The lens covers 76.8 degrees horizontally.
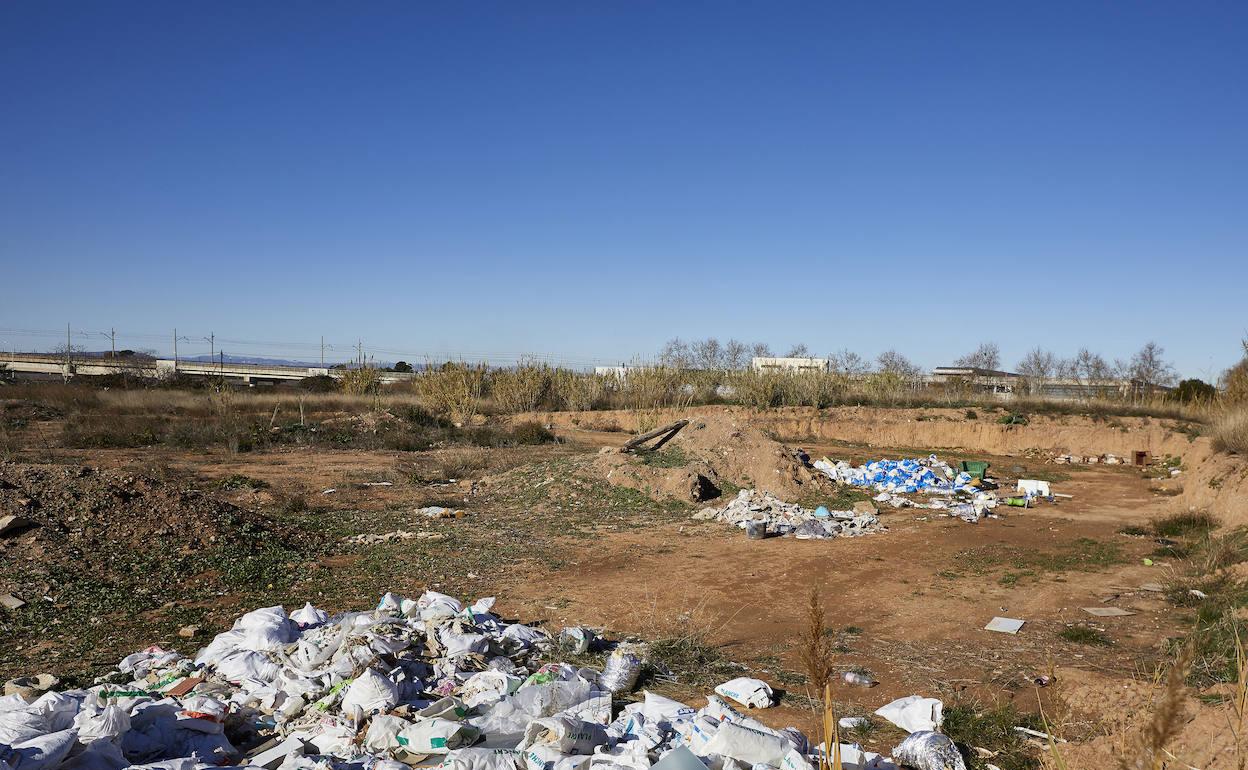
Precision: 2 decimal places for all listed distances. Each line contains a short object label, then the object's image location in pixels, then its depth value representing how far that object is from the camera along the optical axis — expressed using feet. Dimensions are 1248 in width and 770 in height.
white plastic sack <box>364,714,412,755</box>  13.20
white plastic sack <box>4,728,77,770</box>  11.09
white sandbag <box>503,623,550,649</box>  19.24
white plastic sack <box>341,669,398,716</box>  14.56
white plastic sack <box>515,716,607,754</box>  12.99
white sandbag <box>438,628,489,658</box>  17.75
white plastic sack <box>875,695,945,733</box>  15.08
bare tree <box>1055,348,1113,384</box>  121.90
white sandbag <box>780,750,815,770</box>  11.85
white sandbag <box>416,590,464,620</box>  20.01
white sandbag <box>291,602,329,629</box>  20.16
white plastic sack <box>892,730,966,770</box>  13.38
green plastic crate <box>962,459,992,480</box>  50.93
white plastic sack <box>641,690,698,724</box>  14.55
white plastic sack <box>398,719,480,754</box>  12.95
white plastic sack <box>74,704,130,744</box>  12.30
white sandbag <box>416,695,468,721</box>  14.03
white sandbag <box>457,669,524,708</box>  15.37
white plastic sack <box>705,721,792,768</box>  12.22
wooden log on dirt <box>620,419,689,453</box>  49.78
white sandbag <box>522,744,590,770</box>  12.26
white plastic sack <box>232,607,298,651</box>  18.10
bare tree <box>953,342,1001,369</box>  176.55
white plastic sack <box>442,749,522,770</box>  12.01
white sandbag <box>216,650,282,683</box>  16.42
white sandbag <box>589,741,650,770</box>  12.14
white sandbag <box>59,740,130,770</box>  11.58
